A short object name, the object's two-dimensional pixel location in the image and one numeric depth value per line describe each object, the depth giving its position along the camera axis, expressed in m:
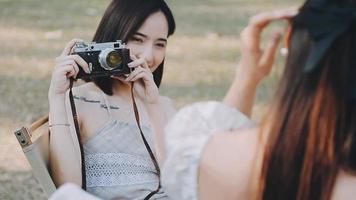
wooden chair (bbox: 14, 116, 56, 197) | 2.58
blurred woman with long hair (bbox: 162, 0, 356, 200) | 1.65
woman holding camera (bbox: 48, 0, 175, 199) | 2.73
